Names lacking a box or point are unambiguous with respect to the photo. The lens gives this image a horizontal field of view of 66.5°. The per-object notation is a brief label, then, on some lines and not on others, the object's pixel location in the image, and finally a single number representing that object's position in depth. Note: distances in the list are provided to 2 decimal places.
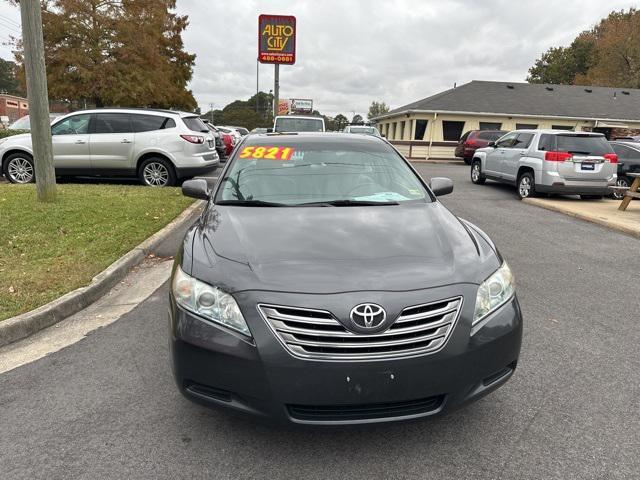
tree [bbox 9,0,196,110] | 22.27
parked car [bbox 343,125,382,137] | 21.18
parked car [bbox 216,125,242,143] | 22.20
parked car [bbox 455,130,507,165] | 22.23
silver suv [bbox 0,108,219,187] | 10.48
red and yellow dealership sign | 21.92
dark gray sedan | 2.21
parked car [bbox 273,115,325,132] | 14.47
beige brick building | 29.42
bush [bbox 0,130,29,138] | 13.84
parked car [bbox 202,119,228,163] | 15.84
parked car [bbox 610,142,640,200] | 12.92
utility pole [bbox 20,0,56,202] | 7.12
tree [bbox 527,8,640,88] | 45.84
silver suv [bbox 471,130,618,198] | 11.18
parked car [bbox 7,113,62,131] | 14.24
